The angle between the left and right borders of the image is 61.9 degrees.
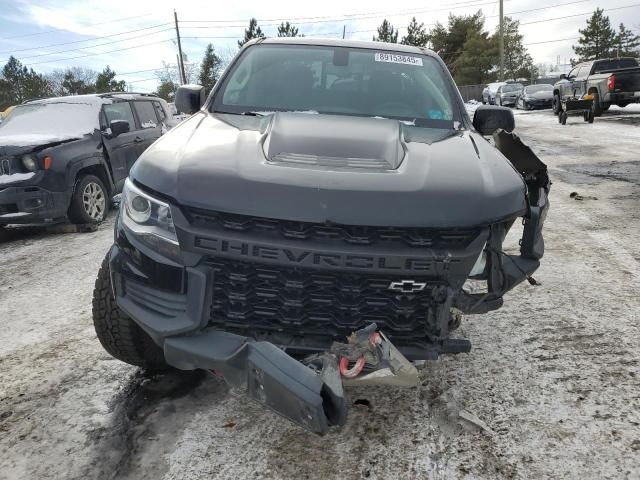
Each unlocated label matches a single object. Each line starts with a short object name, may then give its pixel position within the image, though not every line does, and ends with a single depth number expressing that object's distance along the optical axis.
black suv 5.56
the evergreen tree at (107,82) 65.69
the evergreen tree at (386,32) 60.03
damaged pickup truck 1.85
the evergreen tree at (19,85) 63.28
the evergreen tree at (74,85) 63.19
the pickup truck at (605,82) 15.54
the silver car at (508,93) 29.45
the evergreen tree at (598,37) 67.62
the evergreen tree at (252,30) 56.94
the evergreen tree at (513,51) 59.50
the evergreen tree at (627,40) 70.47
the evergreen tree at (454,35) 60.69
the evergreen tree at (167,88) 69.07
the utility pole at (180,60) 52.72
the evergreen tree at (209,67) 59.84
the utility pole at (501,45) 43.44
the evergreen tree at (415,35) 62.00
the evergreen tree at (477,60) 56.50
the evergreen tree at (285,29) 54.72
